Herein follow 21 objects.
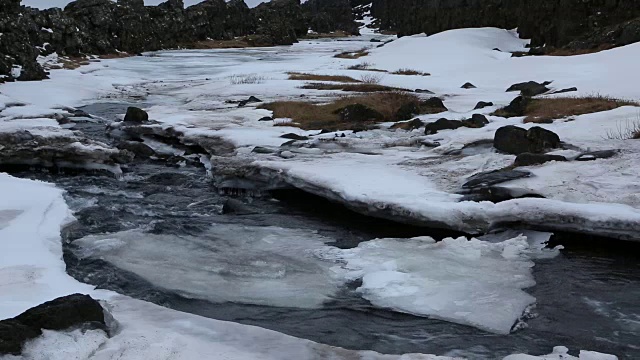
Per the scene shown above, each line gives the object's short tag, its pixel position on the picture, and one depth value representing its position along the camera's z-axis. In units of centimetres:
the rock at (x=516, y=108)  1716
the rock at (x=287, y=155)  1305
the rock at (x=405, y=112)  1831
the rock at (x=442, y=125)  1560
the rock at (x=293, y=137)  1532
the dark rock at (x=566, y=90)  2025
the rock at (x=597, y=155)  1117
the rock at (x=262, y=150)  1365
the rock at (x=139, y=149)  1568
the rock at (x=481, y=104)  1916
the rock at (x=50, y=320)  517
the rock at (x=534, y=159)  1109
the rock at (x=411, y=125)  1645
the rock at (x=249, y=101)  2209
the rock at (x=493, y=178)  1021
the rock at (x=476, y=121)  1555
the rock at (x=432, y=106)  1905
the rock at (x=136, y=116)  1845
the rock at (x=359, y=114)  1834
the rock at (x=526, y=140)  1230
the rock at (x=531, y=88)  2150
